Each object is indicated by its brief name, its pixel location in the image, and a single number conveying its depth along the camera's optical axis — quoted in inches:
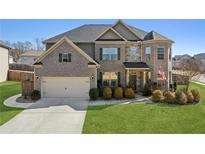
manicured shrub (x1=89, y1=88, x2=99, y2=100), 440.5
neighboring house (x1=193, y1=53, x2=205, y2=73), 713.4
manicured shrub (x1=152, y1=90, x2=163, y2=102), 415.3
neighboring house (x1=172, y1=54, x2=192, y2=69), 746.2
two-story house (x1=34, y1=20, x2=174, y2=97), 447.0
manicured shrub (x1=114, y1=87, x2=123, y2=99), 448.7
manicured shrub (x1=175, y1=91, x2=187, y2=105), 395.5
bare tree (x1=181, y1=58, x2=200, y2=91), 587.9
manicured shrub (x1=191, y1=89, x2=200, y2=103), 411.4
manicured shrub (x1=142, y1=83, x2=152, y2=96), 476.3
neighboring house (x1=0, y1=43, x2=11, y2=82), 633.1
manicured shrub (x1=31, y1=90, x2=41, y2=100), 439.2
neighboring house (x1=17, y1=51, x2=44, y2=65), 990.5
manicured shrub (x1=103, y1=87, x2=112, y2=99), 446.5
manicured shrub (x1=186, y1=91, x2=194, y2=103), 404.9
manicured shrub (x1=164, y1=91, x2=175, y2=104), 404.3
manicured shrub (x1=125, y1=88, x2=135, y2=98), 453.9
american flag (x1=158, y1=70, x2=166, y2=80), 500.8
